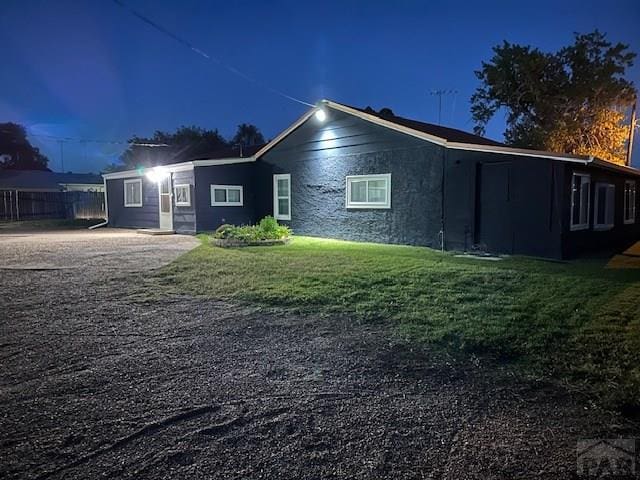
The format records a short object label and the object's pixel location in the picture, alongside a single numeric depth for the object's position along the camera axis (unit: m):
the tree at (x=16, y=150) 46.22
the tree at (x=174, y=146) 39.78
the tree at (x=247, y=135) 43.74
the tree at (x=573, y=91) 22.20
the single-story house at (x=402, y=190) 9.39
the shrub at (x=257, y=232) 11.57
